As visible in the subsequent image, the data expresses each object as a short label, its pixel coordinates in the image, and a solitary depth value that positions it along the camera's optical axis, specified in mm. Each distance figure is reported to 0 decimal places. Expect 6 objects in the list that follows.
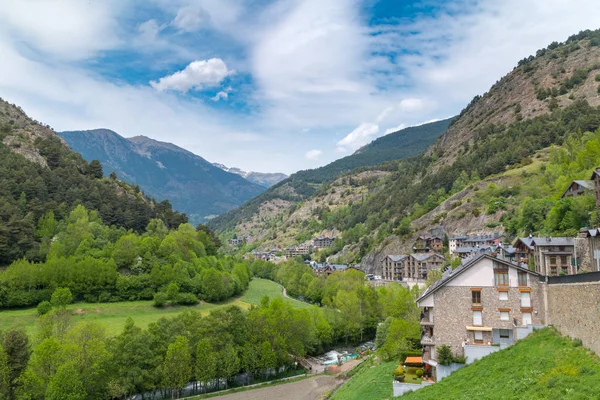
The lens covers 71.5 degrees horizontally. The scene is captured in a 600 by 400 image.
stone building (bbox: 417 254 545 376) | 36062
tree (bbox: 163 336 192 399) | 50969
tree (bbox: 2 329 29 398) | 43344
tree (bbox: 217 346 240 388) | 55188
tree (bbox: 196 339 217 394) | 53344
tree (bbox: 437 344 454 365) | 35469
